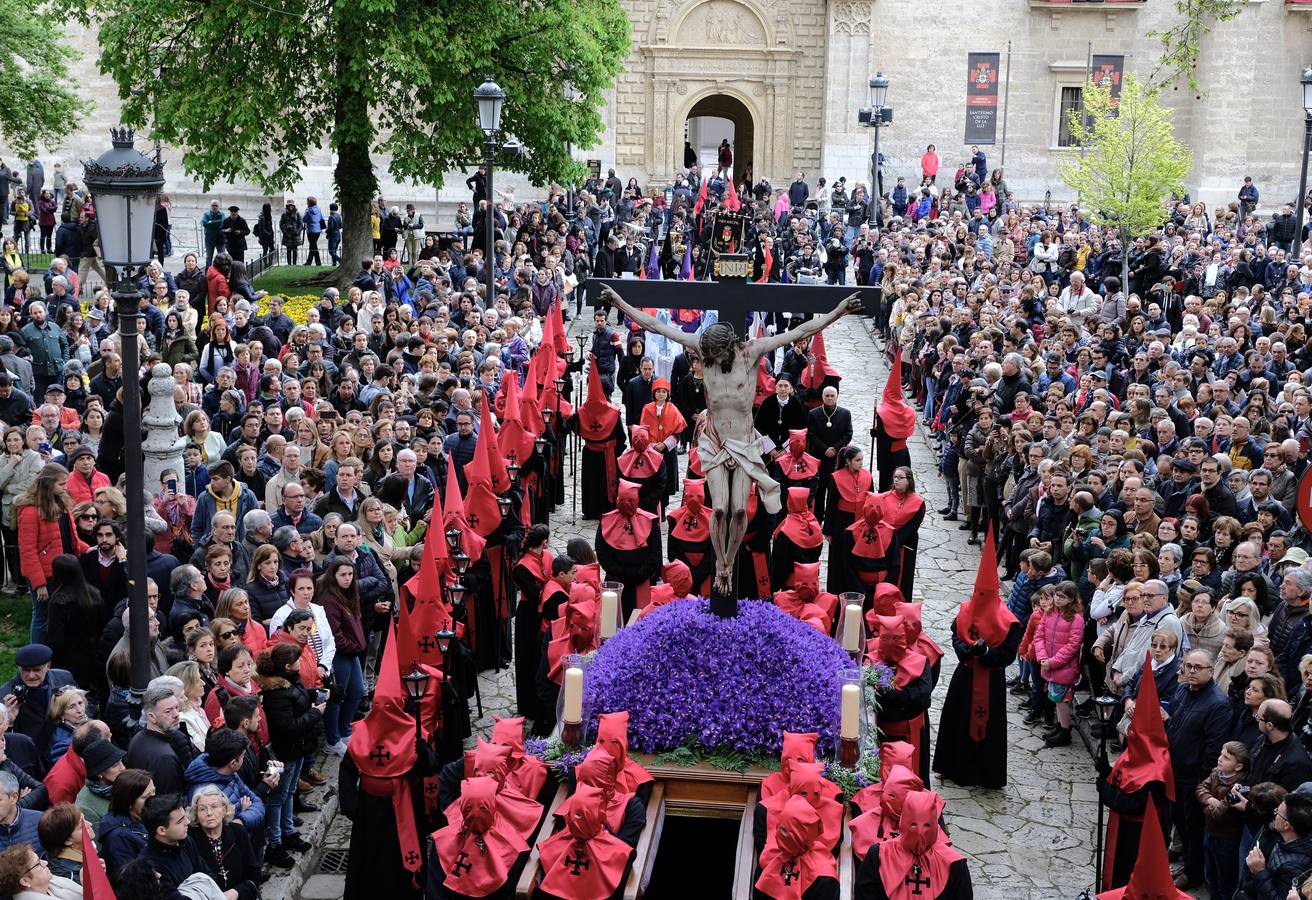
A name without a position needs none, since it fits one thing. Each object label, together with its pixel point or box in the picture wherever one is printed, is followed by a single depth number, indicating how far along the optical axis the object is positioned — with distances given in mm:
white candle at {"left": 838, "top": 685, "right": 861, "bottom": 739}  9492
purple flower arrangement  9719
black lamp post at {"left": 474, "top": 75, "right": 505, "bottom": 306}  19922
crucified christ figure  9633
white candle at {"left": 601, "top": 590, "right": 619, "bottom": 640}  10984
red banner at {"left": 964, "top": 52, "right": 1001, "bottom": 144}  44812
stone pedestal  13312
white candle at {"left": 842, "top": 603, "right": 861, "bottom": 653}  11094
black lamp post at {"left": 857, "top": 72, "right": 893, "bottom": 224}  34484
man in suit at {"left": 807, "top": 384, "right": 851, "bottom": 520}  16688
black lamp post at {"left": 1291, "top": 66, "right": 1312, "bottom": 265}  22781
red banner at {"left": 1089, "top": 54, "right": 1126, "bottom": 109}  44188
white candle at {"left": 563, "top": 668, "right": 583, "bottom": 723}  9741
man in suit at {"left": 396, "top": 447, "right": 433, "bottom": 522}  13672
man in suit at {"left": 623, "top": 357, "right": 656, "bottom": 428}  18734
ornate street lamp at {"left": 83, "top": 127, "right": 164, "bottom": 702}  9523
